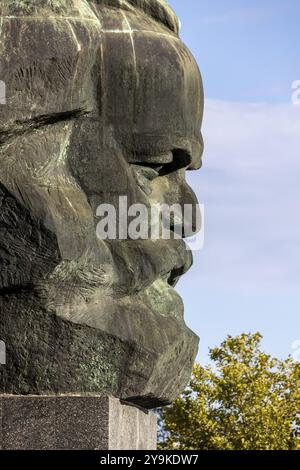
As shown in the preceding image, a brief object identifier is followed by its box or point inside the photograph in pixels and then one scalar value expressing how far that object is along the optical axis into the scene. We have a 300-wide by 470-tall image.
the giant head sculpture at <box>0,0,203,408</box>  11.04
